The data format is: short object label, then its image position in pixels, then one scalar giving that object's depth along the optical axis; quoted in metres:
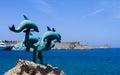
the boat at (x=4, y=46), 111.93
